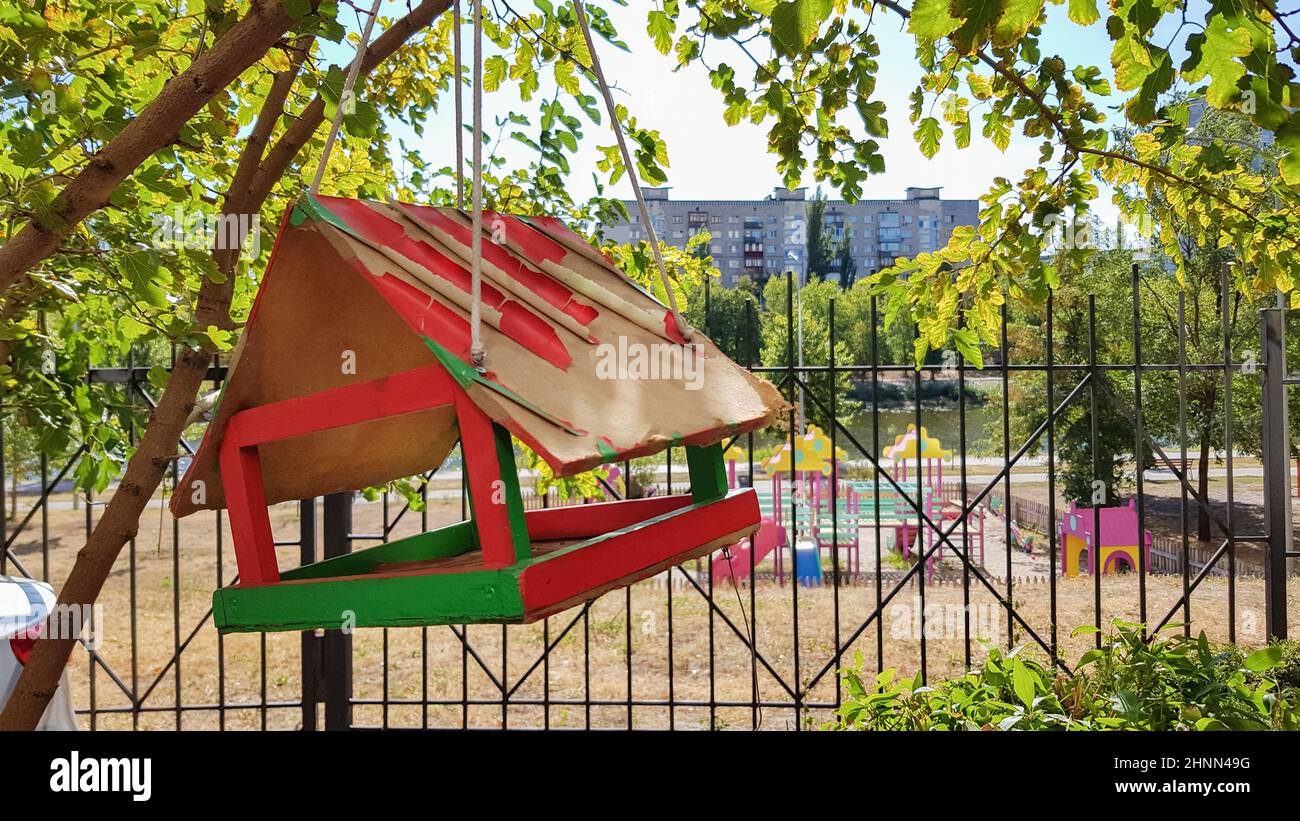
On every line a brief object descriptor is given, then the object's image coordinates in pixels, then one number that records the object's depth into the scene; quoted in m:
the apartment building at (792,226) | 58.19
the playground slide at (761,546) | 9.48
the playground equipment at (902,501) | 10.91
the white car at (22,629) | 2.61
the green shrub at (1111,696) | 2.28
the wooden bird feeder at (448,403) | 1.15
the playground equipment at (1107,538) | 8.70
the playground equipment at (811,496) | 10.36
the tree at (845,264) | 56.00
